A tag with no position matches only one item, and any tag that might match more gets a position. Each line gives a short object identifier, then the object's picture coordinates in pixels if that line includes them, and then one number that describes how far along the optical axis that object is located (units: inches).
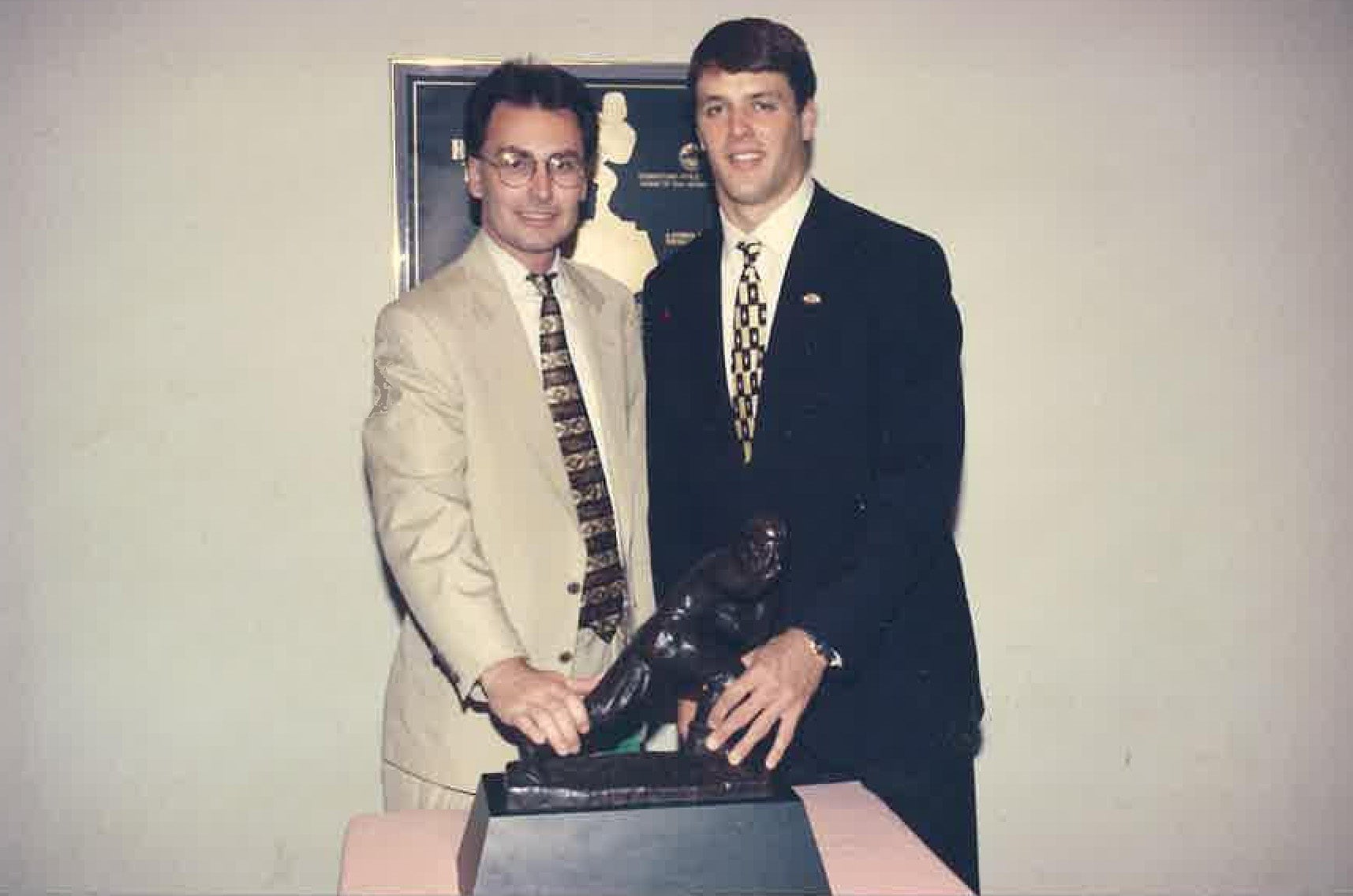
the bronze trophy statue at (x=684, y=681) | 80.9
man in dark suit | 101.3
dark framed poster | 140.6
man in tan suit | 97.7
